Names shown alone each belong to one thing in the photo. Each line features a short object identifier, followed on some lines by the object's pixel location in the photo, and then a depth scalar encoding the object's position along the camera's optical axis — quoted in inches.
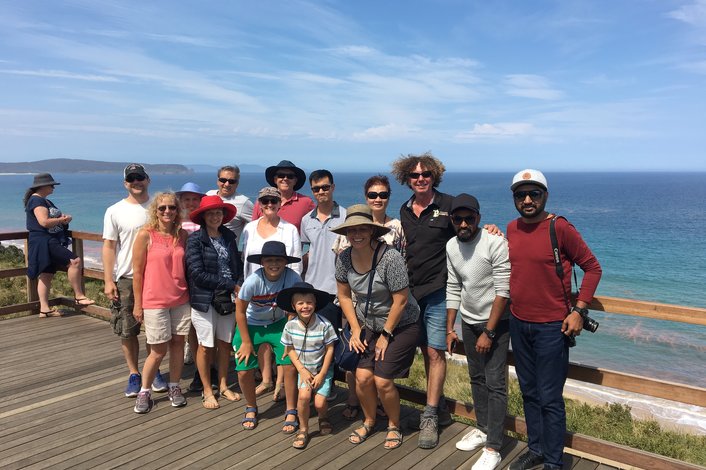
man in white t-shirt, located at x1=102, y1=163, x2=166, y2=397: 183.5
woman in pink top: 173.6
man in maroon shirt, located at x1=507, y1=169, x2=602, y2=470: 125.3
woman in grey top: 146.6
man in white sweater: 139.1
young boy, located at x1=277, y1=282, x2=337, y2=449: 156.2
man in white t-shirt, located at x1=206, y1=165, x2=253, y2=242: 212.7
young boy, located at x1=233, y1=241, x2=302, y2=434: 162.1
